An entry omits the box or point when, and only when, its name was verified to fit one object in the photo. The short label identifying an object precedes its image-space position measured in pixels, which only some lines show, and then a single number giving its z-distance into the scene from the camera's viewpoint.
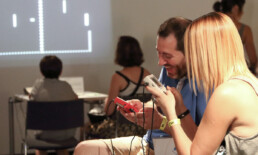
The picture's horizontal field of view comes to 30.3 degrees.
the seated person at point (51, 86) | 4.21
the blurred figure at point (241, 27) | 4.56
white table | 4.71
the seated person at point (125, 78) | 4.14
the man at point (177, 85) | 2.35
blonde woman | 1.76
